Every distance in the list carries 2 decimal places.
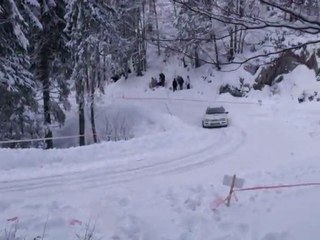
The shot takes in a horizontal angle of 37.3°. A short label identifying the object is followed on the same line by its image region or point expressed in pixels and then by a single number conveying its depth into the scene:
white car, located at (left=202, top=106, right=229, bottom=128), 26.79
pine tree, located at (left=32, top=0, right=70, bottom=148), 23.28
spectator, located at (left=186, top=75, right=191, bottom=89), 42.40
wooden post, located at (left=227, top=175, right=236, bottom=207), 9.30
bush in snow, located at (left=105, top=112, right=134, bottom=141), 27.12
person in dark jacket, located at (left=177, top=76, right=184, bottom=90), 42.66
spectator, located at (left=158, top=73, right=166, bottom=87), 43.78
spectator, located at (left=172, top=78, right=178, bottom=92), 42.19
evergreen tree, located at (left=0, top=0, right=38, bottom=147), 16.58
